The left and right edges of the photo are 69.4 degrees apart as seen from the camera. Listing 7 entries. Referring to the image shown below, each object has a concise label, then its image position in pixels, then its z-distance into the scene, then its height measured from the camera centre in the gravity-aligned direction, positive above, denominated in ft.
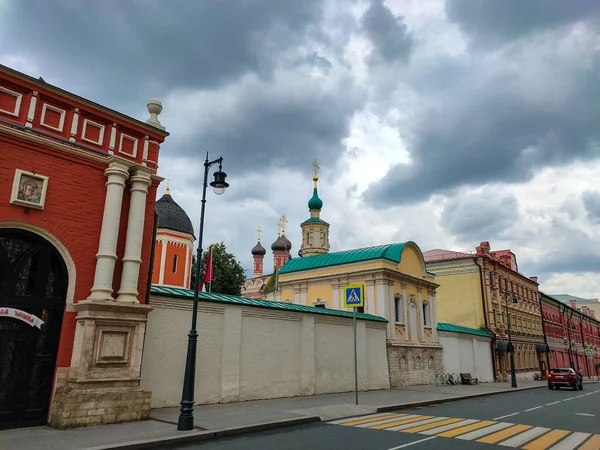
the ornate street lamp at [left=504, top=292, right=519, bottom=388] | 94.10 -3.53
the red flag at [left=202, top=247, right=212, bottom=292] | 78.90 +14.42
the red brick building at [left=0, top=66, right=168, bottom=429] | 32.04 +6.70
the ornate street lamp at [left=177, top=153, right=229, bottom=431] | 31.07 +0.18
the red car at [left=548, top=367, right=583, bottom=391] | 94.53 -4.78
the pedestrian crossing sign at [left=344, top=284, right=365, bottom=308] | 48.88 +6.19
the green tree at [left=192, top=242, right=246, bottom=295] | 148.97 +26.40
